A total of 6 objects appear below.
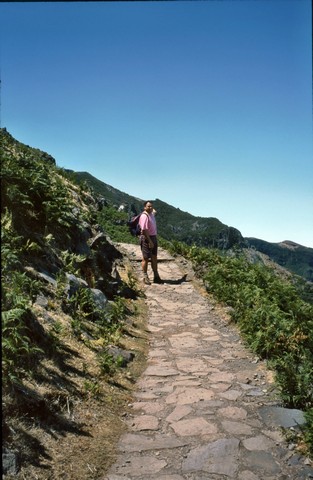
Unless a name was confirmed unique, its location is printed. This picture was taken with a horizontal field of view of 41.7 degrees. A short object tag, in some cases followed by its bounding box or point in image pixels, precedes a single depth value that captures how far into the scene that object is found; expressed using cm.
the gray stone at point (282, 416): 485
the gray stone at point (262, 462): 408
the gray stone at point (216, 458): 406
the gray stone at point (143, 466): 403
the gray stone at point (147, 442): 450
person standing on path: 1289
